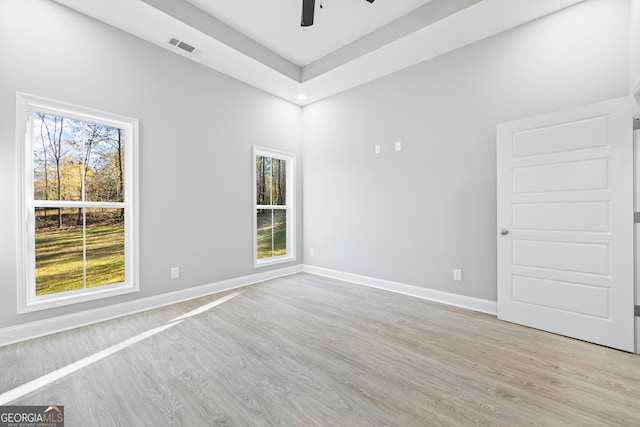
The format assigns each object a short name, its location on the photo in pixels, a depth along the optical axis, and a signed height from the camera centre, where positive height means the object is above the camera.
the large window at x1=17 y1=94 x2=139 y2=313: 2.43 +0.09
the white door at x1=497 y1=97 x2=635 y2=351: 2.24 -0.14
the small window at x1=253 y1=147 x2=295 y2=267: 4.46 +0.07
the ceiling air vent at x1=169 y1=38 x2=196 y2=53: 3.13 +1.98
